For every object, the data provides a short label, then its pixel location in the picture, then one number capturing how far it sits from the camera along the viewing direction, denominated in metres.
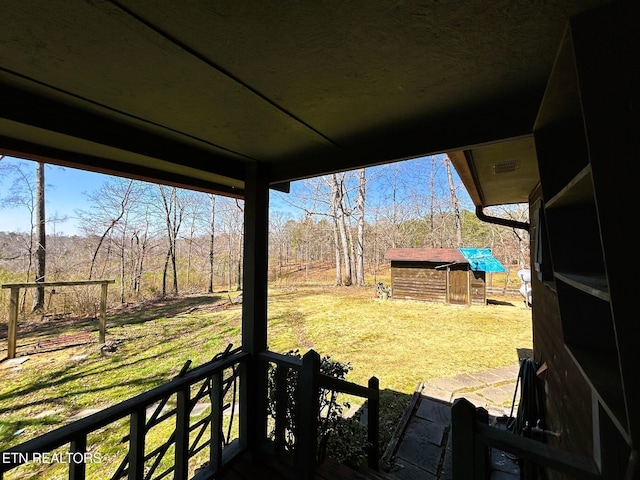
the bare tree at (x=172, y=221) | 11.59
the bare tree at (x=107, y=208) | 9.80
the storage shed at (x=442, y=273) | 9.28
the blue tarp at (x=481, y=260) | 8.83
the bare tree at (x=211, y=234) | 12.82
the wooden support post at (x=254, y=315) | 2.10
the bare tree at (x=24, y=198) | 7.58
